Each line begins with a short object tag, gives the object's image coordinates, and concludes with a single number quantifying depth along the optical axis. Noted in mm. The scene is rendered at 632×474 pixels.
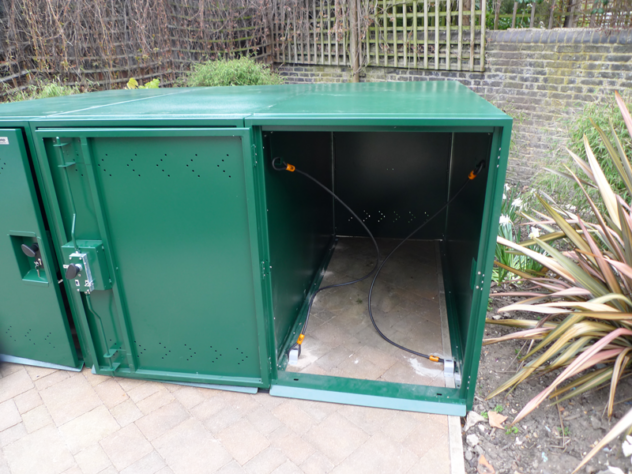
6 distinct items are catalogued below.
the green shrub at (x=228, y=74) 7125
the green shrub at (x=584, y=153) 3312
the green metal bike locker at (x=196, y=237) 1989
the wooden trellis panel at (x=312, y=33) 7945
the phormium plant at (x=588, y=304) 1971
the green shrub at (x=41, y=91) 5531
